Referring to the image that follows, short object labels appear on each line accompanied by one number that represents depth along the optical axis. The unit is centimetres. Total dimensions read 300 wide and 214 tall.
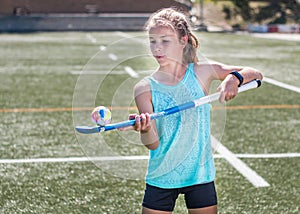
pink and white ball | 253
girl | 288
